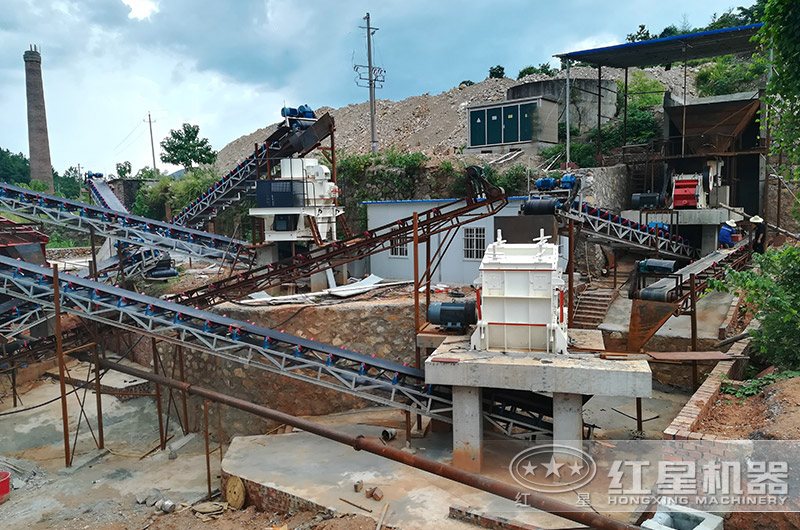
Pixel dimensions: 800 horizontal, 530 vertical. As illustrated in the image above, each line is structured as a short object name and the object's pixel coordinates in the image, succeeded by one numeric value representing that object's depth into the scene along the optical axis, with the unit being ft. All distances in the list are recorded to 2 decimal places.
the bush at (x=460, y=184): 92.27
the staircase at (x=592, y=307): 68.49
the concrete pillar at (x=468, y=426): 44.83
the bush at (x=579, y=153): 98.27
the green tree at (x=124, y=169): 179.37
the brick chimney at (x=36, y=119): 172.24
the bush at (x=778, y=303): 40.40
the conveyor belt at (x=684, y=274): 52.90
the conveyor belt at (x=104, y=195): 105.70
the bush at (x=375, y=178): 97.30
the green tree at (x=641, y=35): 161.17
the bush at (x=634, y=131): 103.86
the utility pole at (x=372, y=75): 108.47
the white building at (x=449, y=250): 79.20
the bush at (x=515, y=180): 89.51
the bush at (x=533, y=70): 169.38
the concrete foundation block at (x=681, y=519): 25.70
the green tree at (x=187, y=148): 152.25
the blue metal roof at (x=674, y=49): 85.30
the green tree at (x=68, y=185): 215.39
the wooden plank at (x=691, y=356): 44.98
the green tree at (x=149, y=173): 164.04
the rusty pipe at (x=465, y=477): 21.01
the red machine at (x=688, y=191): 83.76
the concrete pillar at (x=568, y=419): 42.98
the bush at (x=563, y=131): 113.39
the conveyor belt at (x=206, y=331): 52.11
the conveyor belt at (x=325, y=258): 60.08
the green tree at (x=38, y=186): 157.08
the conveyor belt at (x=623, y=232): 69.72
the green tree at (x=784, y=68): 40.63
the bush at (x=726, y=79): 118.21
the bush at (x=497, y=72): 176.24
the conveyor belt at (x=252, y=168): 81.82
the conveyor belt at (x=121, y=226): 74.64
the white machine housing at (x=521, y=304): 44.47
